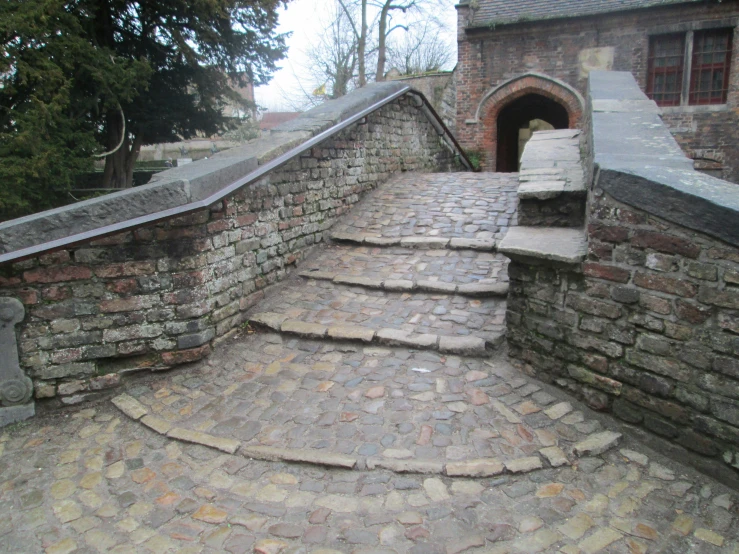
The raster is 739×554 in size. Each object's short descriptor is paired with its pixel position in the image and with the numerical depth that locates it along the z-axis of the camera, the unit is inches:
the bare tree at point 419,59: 1055.0
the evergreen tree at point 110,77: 287.0
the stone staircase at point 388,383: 112.9
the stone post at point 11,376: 129.6
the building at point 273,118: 1389.0
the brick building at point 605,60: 485.1
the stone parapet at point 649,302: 97.3
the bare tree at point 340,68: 908.0
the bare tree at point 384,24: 808.3
